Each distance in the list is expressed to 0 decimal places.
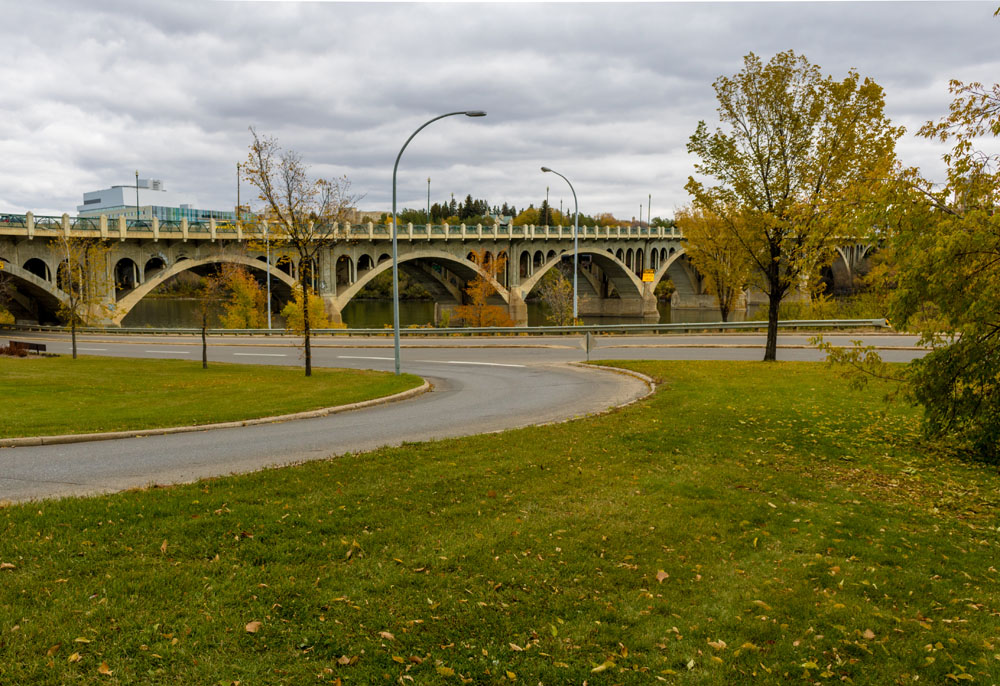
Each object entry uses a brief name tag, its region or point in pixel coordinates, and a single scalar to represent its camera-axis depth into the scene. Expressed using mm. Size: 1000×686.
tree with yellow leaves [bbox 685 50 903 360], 20188
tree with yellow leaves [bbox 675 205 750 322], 42875
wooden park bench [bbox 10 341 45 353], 29838
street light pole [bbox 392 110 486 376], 19848
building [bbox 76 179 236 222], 133975
